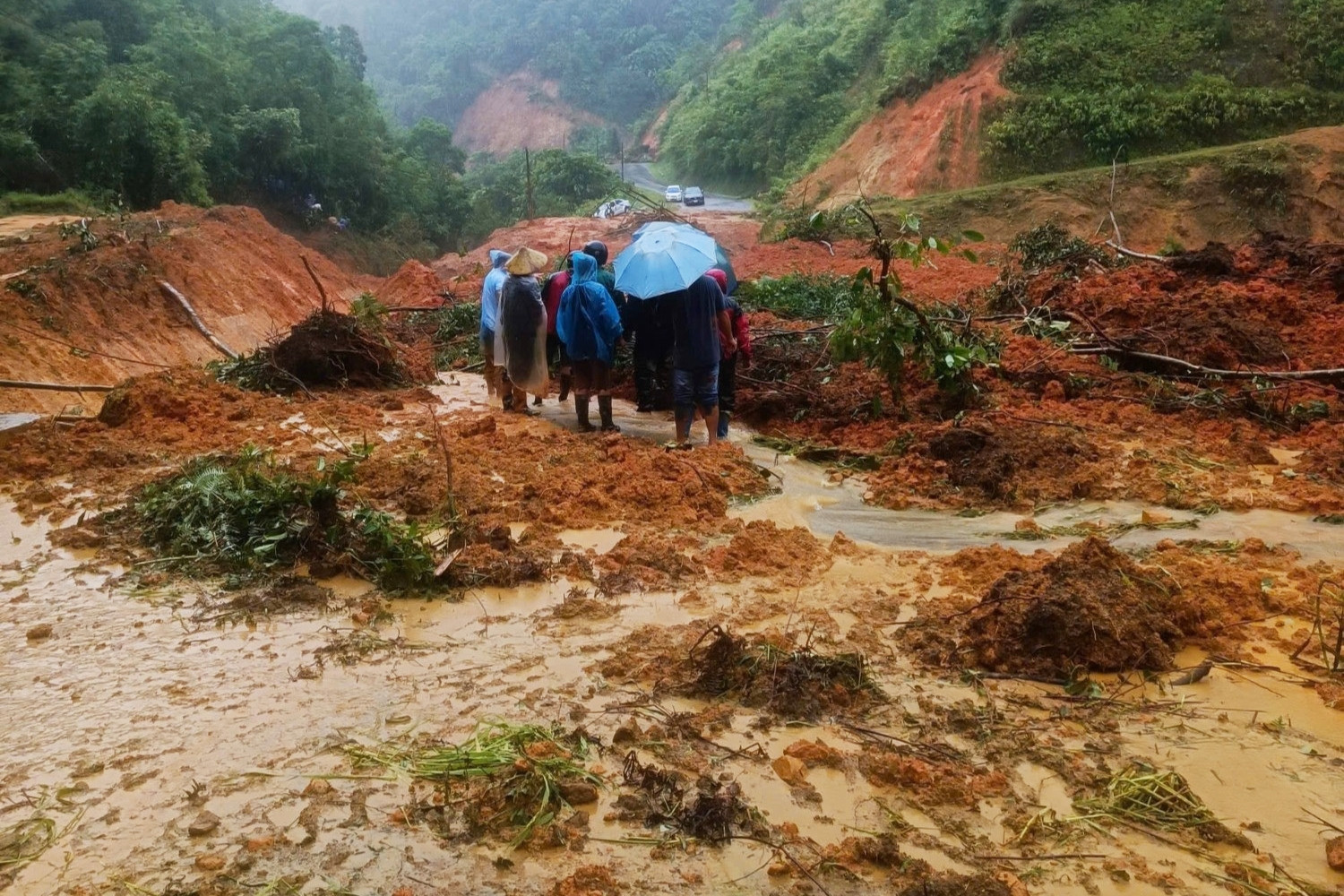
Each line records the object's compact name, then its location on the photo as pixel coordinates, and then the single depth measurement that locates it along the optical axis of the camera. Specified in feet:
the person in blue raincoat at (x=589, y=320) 26.17
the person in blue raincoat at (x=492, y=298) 29.22
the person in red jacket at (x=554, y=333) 28.78
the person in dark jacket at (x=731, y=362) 26.58
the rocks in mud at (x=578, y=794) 10.22
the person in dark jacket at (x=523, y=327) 27.73
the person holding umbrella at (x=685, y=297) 23.43
